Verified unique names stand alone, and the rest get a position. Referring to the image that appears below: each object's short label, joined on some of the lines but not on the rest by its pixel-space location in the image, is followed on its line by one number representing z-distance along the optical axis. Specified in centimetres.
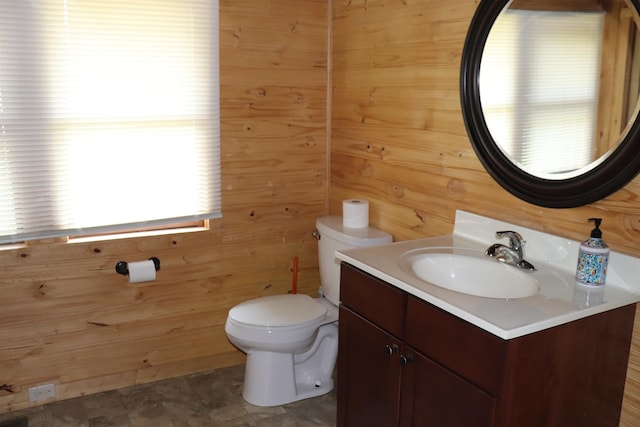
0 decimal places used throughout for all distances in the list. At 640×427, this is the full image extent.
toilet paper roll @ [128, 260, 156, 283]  272
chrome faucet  192
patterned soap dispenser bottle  169
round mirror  169
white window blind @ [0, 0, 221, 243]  245
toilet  260
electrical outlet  270
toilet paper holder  273
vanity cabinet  155
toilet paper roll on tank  278
